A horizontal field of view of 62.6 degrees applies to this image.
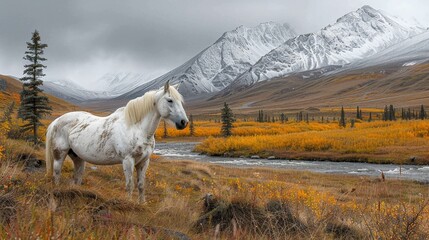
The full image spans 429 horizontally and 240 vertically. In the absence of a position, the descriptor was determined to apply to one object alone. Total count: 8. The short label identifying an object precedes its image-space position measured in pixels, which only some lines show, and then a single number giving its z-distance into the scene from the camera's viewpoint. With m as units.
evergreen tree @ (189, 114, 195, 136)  60.09
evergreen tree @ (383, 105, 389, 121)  70.22
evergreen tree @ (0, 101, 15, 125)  14.66
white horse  6.54
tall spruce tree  18.70
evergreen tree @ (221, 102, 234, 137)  49.62
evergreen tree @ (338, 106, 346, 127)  61.59
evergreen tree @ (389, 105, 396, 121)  68.40
